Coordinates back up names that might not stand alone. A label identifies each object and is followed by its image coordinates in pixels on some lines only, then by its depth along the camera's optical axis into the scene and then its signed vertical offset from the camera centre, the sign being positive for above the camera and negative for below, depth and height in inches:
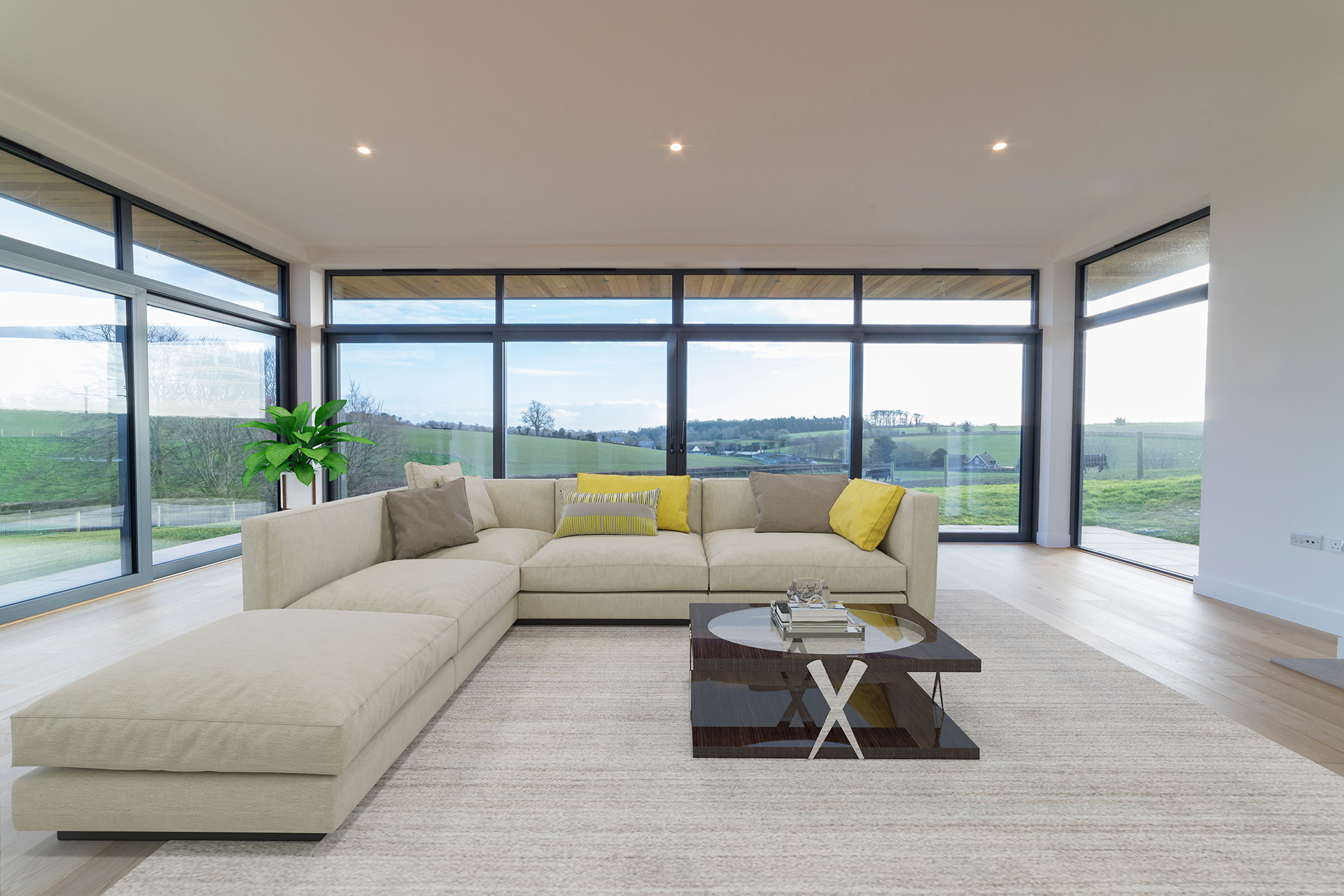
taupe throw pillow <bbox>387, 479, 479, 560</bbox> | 119.2 -18.4
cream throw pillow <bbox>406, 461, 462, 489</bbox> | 136.1 -9.8
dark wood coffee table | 70.6 -37.9
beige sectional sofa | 52.9 -27.0
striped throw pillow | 137.7 -19.6
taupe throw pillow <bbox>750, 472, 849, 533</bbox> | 142.3 -15.9
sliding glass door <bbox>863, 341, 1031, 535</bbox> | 225.8 +6.6
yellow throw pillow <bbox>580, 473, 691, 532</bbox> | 147.4 -13.5
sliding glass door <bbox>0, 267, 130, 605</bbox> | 128.5 -1.3
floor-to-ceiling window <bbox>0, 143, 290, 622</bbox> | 129.9 +11.9
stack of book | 79.4 -26.1
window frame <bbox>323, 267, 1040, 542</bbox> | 222.2 +39.4
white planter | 224.1 -23.2
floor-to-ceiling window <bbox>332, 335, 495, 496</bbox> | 229.0 +11.8
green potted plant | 161.6 -3.3
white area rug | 51.8 -39.5
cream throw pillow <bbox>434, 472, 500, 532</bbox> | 144.4 -18.0
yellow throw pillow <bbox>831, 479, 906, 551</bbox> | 124.0 -16.5
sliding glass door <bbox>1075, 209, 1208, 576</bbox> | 163.8 +13.4
